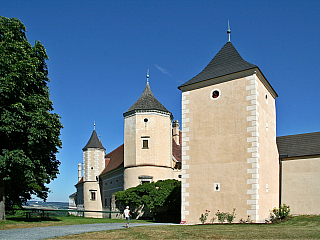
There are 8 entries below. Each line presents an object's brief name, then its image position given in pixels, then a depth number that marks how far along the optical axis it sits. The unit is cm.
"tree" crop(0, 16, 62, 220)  1789
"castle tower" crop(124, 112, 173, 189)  3178
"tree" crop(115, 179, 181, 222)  2502
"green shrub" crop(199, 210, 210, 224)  1820
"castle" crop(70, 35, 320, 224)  1761
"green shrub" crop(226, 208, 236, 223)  1728
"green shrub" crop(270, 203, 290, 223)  1909
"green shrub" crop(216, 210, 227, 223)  1752
